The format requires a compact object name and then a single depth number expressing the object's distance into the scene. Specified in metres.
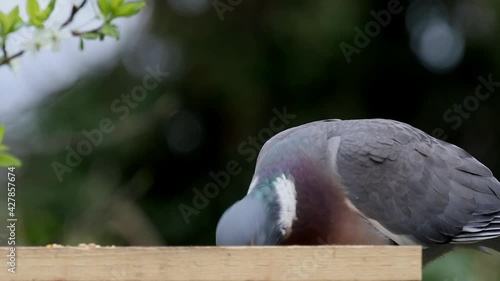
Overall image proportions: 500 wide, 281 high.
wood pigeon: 5.91
